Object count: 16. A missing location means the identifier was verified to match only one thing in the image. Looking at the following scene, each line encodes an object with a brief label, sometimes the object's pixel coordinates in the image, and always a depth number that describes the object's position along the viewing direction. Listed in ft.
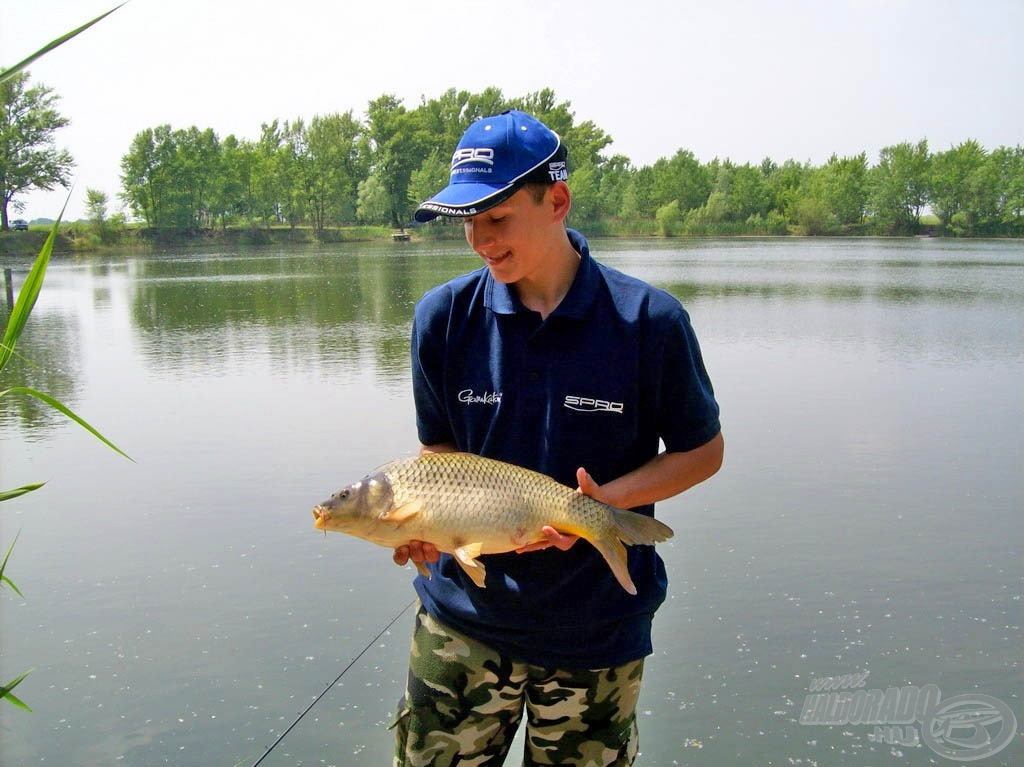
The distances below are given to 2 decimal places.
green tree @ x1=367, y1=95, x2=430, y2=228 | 247.70
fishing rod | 10.79
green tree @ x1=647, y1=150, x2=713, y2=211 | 291.17
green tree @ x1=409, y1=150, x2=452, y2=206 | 229.00
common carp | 6.84
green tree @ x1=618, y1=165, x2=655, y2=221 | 278.46
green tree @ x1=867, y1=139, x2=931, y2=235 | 274.36
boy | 6.97
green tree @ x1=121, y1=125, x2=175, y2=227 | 220.43
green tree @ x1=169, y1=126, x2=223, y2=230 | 223.92
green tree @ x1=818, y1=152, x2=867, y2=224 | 278.46
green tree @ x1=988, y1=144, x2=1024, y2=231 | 257.55
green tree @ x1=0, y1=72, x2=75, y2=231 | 160.04
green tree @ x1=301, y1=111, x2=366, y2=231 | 248.73
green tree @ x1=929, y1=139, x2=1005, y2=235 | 262.88
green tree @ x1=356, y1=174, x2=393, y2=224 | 238.48
